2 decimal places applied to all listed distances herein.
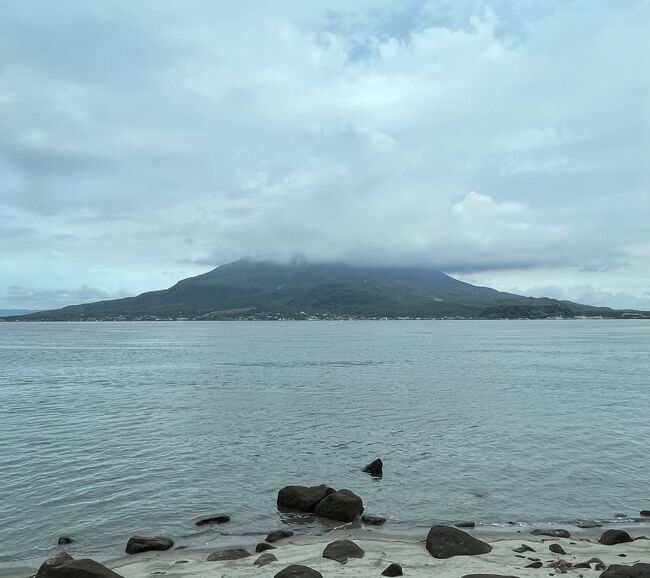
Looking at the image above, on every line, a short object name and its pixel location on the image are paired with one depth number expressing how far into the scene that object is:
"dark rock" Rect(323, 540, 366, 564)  16.56
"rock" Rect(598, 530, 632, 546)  18.33
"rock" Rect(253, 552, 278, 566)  16.33
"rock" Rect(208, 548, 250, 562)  17.00
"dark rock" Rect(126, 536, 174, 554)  18.41
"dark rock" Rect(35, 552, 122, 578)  14.15
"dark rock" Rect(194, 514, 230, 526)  21.27
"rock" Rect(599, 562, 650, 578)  13.98
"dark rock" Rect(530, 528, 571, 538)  19.47
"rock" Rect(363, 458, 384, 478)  27.63
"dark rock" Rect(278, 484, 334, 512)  22.59
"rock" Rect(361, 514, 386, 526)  21.12
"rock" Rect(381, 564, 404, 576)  14.97
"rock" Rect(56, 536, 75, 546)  19.28
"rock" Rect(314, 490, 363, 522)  21.45
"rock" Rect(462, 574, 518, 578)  14.11
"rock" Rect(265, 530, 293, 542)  19.22
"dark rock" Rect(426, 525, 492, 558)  16.94
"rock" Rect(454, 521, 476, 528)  20.66
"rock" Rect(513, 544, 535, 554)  17.15
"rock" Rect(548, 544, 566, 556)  16.98
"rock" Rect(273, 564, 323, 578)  14.32
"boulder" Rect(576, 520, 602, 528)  20.83
